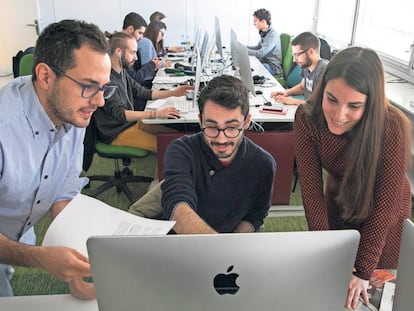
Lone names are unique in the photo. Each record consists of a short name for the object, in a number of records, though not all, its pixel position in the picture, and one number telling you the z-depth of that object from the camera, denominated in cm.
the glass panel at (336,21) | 536
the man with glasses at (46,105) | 123
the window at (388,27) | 412
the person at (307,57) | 325
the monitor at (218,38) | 412
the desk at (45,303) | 108
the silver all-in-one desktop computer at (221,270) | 73
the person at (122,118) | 270
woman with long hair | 134
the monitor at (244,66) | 277
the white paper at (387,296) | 110
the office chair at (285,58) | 466
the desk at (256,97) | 270
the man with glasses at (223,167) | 149
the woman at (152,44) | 433
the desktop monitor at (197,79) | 260
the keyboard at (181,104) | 288
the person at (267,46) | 516
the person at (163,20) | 538
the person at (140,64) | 402
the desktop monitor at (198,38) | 380
